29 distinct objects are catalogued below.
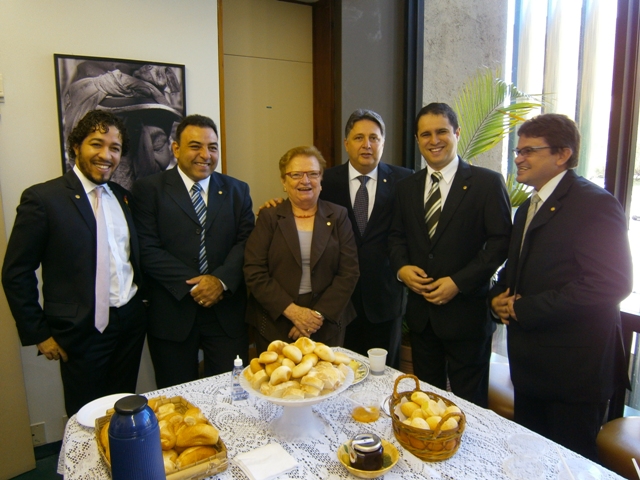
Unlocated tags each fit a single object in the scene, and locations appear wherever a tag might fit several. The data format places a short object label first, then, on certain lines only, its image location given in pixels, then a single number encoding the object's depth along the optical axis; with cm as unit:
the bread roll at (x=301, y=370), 137
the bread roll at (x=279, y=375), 135
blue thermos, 98
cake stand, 143
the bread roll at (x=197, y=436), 127
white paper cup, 185
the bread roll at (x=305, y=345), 148
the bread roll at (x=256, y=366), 143
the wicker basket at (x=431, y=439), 128
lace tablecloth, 128
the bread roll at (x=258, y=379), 138
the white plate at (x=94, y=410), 153
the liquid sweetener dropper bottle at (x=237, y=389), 170
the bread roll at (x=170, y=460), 119
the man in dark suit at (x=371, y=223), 269
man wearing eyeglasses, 181
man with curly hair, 213
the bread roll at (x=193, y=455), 123
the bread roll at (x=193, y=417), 135
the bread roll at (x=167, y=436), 127
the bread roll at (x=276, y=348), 149
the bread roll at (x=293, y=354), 142
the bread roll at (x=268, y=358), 143
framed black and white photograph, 274
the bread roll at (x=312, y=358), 143
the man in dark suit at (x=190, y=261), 245
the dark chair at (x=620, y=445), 190
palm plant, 323
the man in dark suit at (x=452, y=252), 229
